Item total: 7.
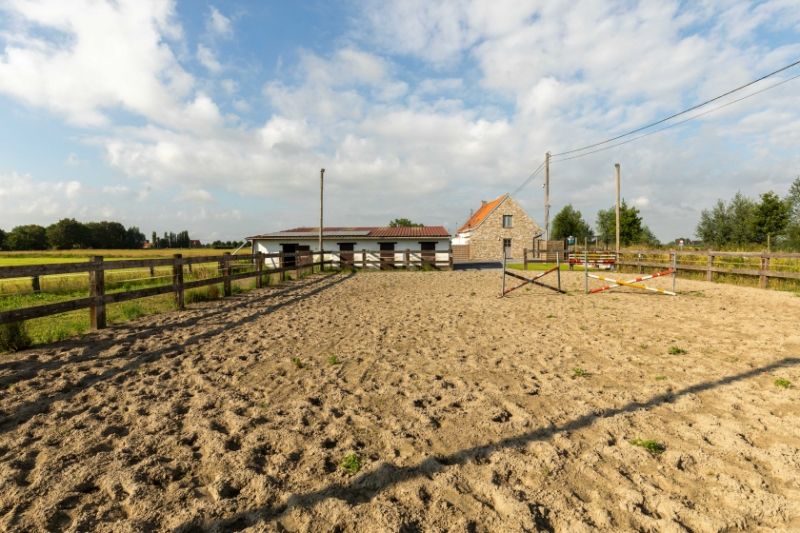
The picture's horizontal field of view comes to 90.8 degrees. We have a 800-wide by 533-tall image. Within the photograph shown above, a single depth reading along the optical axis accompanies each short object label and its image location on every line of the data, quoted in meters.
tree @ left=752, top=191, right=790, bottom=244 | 29.53
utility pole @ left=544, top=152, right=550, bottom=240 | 34.16
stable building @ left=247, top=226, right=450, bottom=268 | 28.36
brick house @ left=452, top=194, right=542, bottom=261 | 42.19
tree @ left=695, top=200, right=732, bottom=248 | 38.66
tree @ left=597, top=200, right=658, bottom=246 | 42.00
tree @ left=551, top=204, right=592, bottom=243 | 59.72
